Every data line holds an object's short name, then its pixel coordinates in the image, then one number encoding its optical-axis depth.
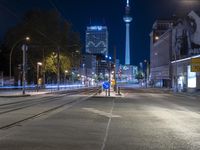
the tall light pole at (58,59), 84.72
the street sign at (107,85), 57.09
